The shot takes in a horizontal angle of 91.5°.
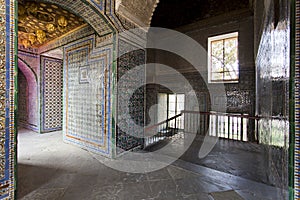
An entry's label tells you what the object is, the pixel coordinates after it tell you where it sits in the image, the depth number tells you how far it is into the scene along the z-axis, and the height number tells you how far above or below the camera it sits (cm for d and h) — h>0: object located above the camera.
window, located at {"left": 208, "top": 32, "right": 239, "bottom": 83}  575 +165
